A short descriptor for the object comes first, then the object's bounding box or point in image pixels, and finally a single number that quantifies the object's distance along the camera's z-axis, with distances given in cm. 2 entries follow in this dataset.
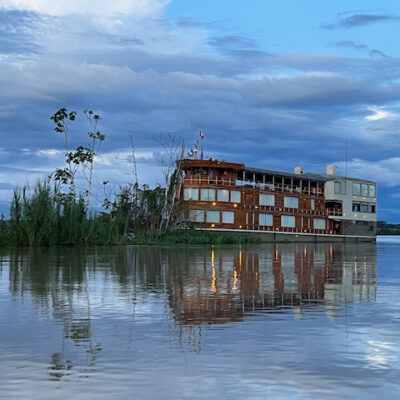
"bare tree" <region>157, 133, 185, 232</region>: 4369
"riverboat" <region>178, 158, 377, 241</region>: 5441
